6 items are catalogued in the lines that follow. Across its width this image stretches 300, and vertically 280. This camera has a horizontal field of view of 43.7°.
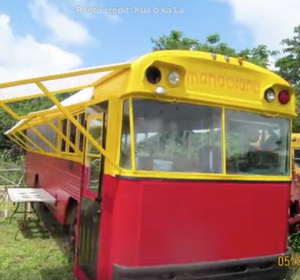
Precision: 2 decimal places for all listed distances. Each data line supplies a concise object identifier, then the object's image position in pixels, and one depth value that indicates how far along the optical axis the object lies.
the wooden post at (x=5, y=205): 7.94
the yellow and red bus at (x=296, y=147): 9.48
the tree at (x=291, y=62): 18.06
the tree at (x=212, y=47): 16.41
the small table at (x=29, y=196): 6.39
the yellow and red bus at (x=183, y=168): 3.23
